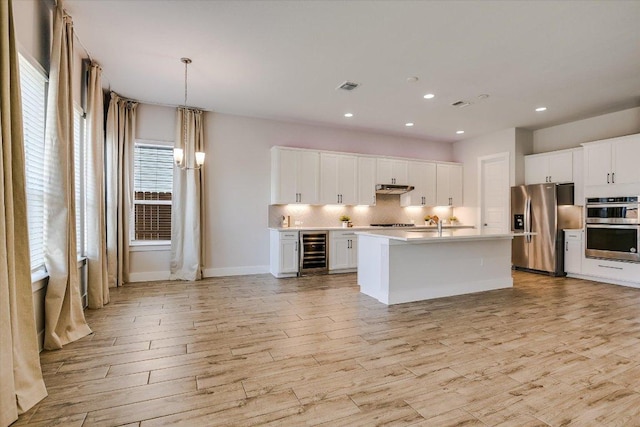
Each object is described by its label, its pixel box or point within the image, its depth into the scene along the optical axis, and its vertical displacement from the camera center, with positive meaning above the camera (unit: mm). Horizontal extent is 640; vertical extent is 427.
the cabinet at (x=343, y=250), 6605 -723
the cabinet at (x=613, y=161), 5406 +897
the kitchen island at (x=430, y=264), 4477 -733
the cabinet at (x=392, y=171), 7426 +998
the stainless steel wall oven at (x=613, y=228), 5352 -255
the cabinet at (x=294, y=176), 6422 +782
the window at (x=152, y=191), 5977 +459
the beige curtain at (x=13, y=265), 1903 -305
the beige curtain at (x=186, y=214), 5918 +29
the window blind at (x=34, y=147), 2824 +626
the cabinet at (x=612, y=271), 5383 -988
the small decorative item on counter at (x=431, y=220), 8219 -142
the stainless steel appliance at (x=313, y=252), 6340 -729
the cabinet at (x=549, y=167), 6402 +947
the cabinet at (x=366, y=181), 7195 +749
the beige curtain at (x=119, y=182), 5258 +557
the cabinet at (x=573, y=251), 6133 -713
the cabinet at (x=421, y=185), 7812 +715
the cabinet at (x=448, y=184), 8117 +746
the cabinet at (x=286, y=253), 6184 -723
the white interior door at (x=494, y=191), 7324 +529
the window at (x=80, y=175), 3859 +487
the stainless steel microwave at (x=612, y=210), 5355 +57
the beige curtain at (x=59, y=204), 2965 +111
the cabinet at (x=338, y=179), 6824 +763
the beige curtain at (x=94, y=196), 4152 +259
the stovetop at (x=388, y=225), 7650 -245
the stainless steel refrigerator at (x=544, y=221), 6359 -150
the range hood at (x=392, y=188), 7337 +593
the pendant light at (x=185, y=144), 4174 +1305
